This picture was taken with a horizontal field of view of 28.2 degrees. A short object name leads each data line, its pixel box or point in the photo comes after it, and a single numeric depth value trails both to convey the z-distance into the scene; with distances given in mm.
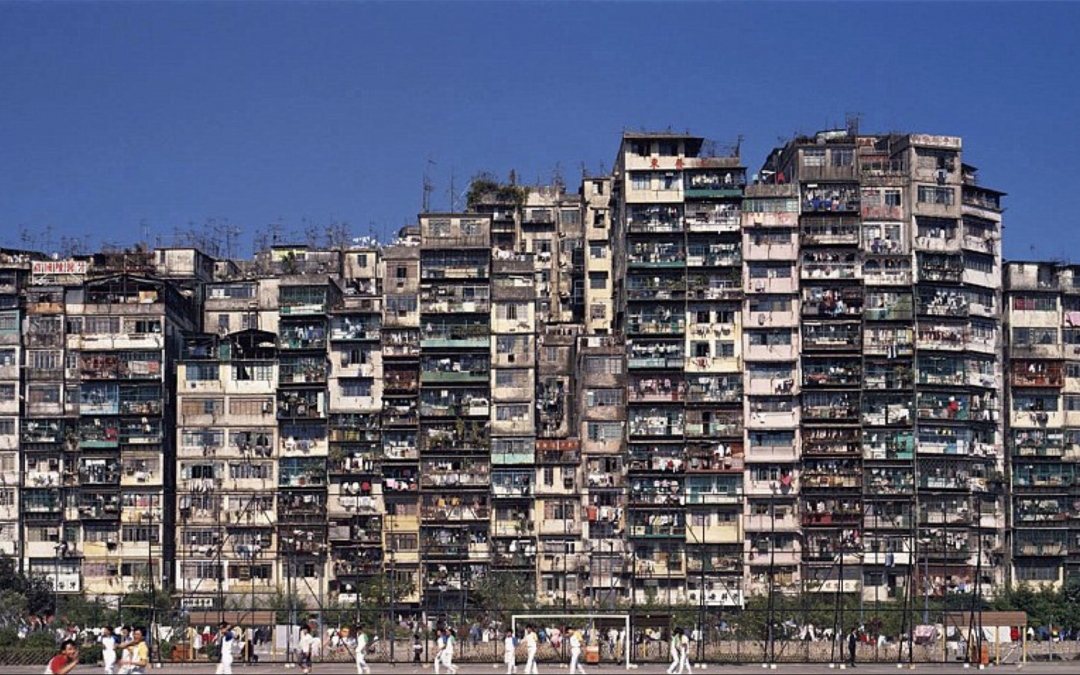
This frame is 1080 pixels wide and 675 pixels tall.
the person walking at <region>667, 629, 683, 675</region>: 74812
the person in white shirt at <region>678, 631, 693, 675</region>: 74875
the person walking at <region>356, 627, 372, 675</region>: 73688
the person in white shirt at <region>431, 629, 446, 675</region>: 74438
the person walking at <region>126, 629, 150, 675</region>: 70000
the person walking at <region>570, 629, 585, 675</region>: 73875
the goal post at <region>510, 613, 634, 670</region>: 80825
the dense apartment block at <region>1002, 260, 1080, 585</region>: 120750
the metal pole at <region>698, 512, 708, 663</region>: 82188
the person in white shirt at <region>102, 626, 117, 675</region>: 71625
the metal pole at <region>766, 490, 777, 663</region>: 83188
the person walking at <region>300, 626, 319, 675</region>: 76312
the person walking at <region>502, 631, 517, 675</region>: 75062
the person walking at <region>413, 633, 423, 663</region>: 84056
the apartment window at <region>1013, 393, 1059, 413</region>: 123750
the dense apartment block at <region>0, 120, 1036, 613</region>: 117625
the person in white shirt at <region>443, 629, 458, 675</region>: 74375
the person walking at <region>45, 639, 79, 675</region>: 65625
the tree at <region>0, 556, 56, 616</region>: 112375
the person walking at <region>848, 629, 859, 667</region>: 81000
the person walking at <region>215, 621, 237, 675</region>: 70500
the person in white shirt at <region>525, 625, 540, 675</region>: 73375
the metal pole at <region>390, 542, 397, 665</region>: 81688
